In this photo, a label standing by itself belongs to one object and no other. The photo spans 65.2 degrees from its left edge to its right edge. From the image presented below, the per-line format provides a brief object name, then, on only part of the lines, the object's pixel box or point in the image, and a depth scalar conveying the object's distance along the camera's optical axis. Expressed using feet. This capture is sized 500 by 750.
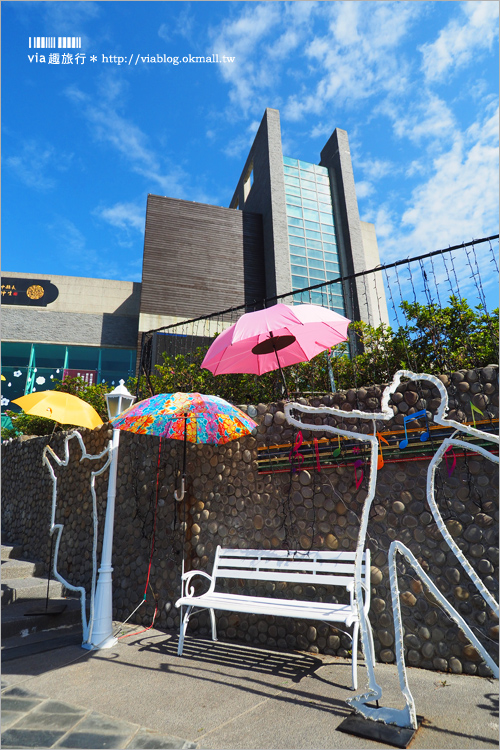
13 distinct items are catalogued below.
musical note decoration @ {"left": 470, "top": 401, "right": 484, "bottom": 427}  11.10
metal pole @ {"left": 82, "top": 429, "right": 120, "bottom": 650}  13.48
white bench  10.57
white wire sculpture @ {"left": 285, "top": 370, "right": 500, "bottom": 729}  6.62
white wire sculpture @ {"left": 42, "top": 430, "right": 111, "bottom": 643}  13.65
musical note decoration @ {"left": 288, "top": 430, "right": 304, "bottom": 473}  14.23
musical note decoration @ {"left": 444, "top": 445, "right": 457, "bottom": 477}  11.52
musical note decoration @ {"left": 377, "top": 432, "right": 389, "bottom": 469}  12.52
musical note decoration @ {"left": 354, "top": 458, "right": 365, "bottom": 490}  12.82
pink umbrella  12.33
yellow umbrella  14.79
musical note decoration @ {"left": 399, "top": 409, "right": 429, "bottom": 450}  11.86
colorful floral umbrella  12.06
